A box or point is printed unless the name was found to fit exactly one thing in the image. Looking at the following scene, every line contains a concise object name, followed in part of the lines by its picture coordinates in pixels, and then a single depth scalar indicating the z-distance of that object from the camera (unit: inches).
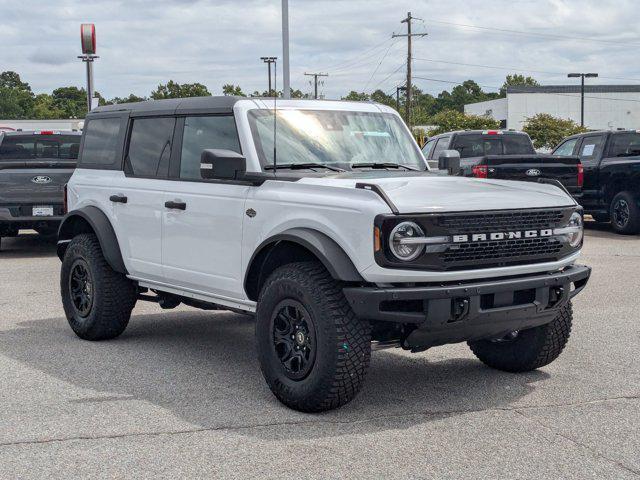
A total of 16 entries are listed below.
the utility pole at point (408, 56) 2448.3
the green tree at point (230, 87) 2531.0
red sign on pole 962.1
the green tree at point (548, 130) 2901.1
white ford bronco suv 218.8
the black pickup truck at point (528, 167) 645.9
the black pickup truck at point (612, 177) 681.6
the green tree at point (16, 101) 5979.3
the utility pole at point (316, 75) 3434.1
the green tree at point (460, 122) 3085.6
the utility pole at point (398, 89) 2962.4
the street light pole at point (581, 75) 2859.3
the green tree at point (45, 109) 5324.8
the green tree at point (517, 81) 6569.9
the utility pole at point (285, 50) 899.7
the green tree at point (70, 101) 5497.0
